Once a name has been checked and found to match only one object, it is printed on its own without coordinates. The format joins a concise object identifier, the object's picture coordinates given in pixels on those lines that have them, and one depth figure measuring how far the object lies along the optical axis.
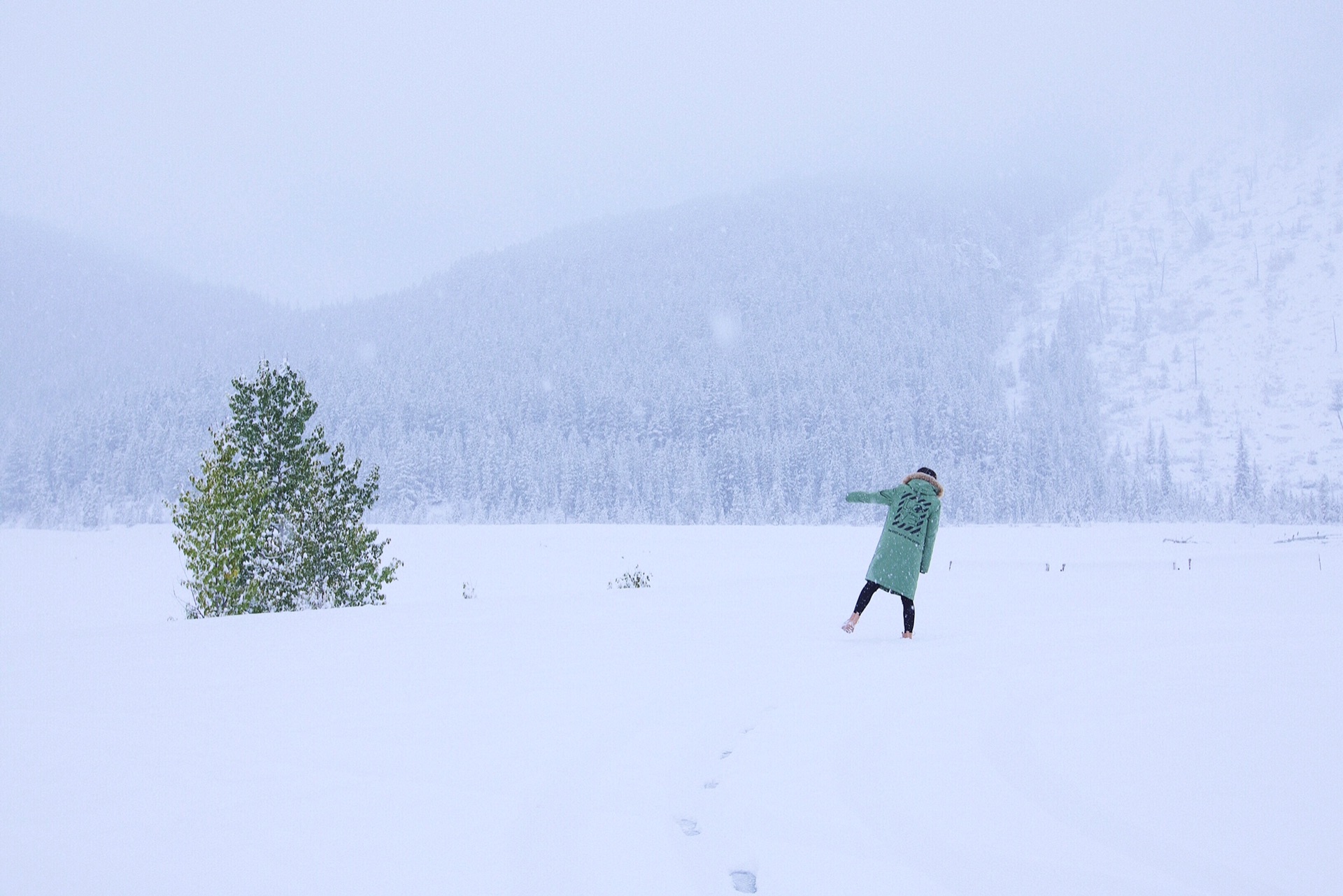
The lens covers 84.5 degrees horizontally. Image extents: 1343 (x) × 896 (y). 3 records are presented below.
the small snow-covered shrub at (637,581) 18.69
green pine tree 13.99
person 8.74
